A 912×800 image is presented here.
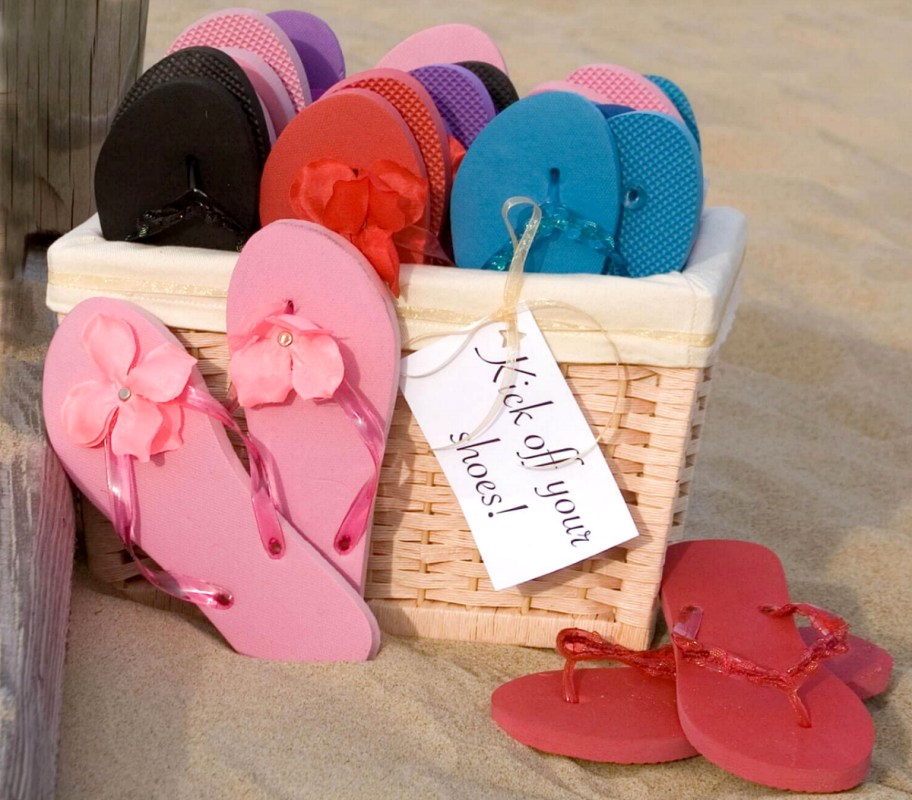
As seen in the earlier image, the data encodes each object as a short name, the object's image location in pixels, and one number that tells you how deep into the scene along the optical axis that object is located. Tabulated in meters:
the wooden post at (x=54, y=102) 1.87
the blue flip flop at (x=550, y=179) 1.70
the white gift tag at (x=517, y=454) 1.70
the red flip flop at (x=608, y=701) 1.67
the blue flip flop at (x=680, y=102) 1.84
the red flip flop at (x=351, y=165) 1.69
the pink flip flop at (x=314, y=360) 1.67
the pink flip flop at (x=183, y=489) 1.70
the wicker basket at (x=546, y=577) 1.71
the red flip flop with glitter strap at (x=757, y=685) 1.64
